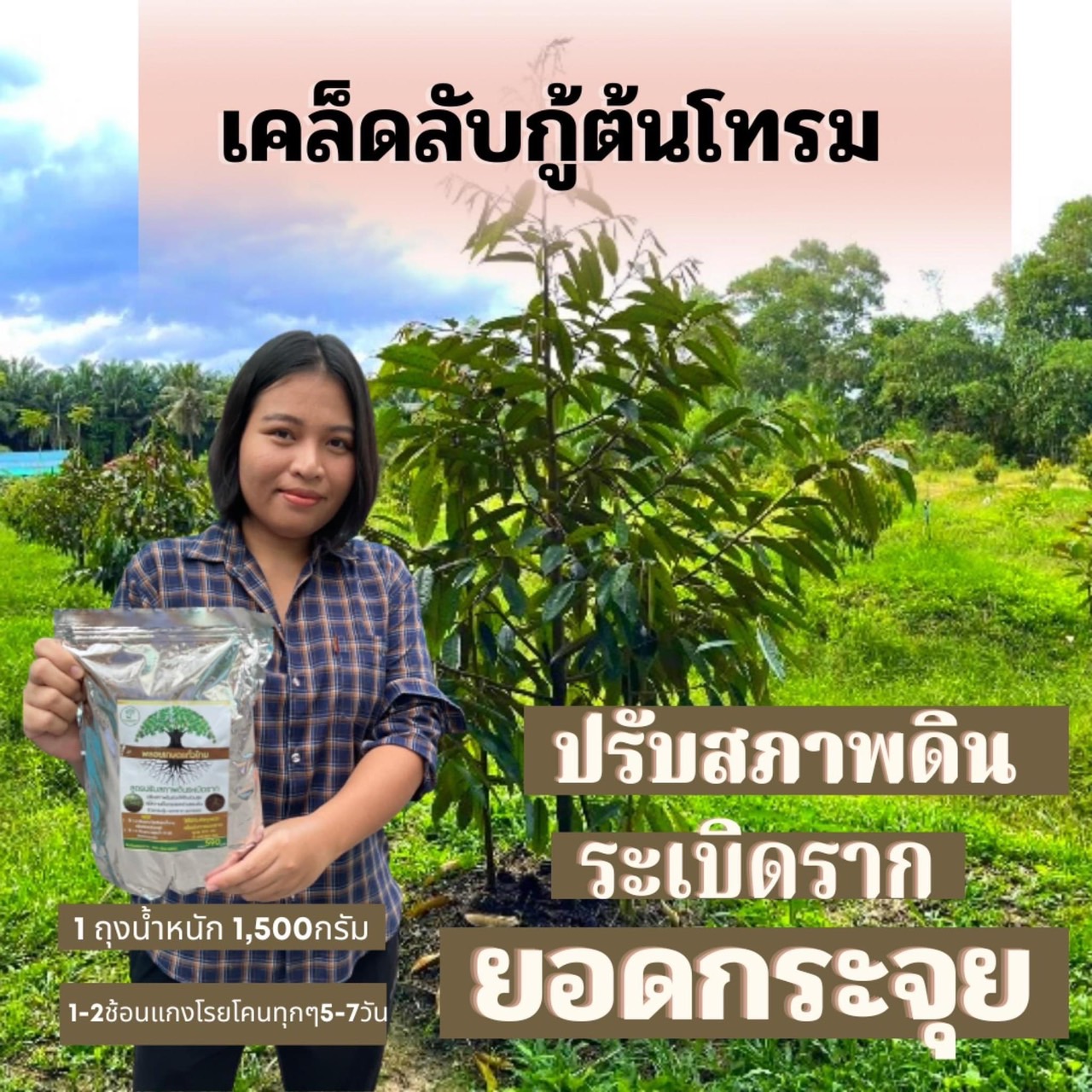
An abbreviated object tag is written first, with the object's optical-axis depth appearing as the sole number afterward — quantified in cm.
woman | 116
